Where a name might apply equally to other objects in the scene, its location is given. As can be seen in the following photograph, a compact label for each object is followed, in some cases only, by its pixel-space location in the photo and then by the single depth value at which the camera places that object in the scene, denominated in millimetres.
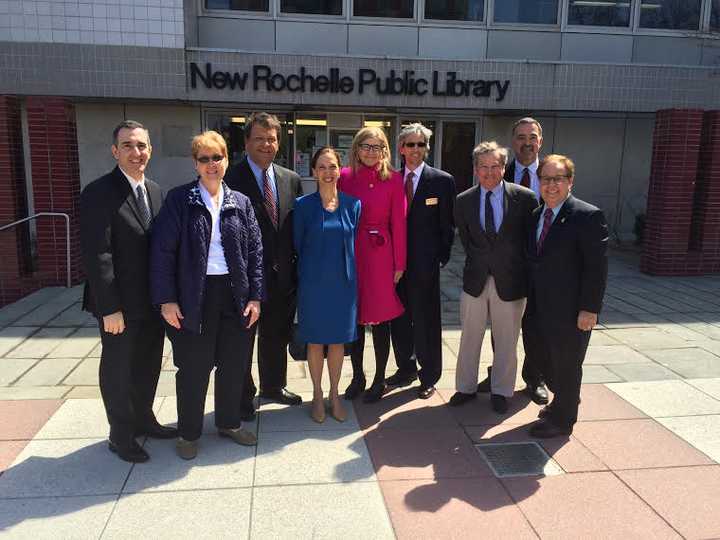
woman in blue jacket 3205
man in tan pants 3918
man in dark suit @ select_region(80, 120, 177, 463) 3104
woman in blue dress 3697
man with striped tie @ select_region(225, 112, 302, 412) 3754
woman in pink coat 3906
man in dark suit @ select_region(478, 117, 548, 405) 4397
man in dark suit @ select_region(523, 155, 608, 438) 3535
